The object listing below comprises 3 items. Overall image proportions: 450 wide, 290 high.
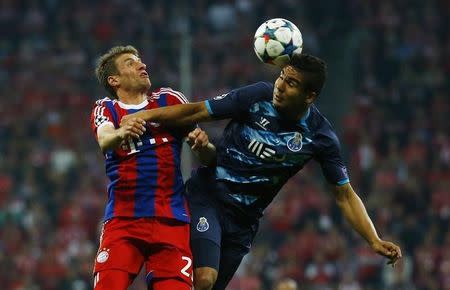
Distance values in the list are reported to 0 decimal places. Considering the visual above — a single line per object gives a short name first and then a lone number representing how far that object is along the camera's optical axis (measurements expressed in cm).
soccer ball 1278
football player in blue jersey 1236
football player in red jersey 1193
